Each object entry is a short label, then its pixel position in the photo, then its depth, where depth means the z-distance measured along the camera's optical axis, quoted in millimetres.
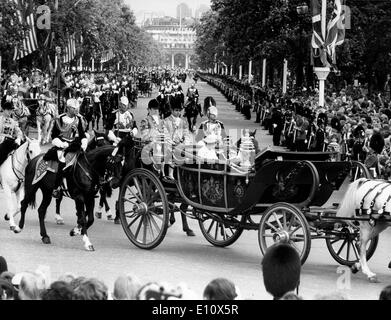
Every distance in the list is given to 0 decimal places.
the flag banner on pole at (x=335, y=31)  30388
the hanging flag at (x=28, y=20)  43594
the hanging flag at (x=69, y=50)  56250
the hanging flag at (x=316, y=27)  31156
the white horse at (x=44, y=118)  29250
